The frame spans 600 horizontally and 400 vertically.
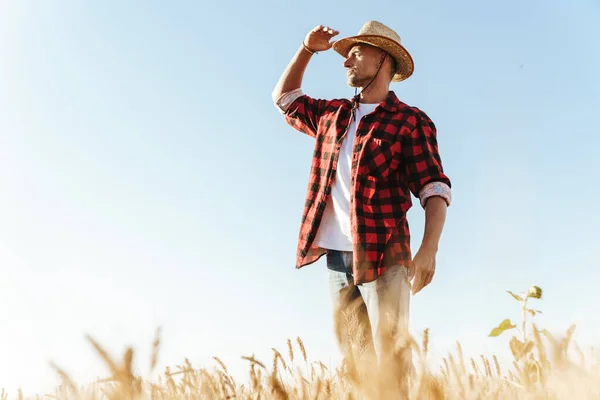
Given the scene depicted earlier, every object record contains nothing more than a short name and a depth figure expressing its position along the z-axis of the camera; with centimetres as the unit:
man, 399
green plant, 158
